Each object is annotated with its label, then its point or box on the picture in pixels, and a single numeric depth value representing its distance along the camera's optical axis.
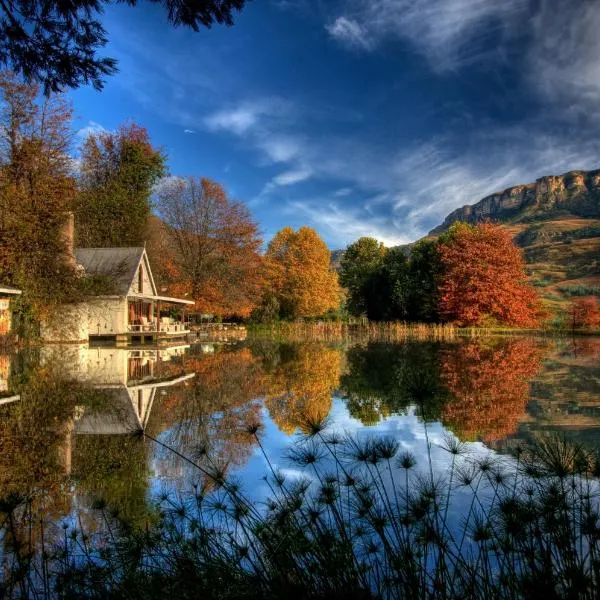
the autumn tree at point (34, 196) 24.19
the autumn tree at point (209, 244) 38.19
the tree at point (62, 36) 4.90
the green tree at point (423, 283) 40.09
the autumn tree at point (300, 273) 46.72
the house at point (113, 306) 27.14
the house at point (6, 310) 24.14
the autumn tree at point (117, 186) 37.19
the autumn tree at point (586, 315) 39.28
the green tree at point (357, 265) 56.19
